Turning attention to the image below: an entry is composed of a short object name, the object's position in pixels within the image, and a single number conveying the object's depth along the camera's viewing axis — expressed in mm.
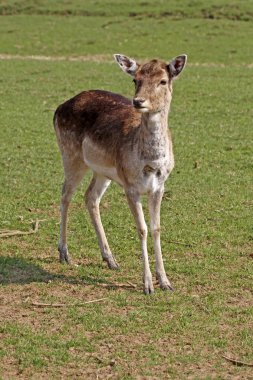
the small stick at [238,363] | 11828
